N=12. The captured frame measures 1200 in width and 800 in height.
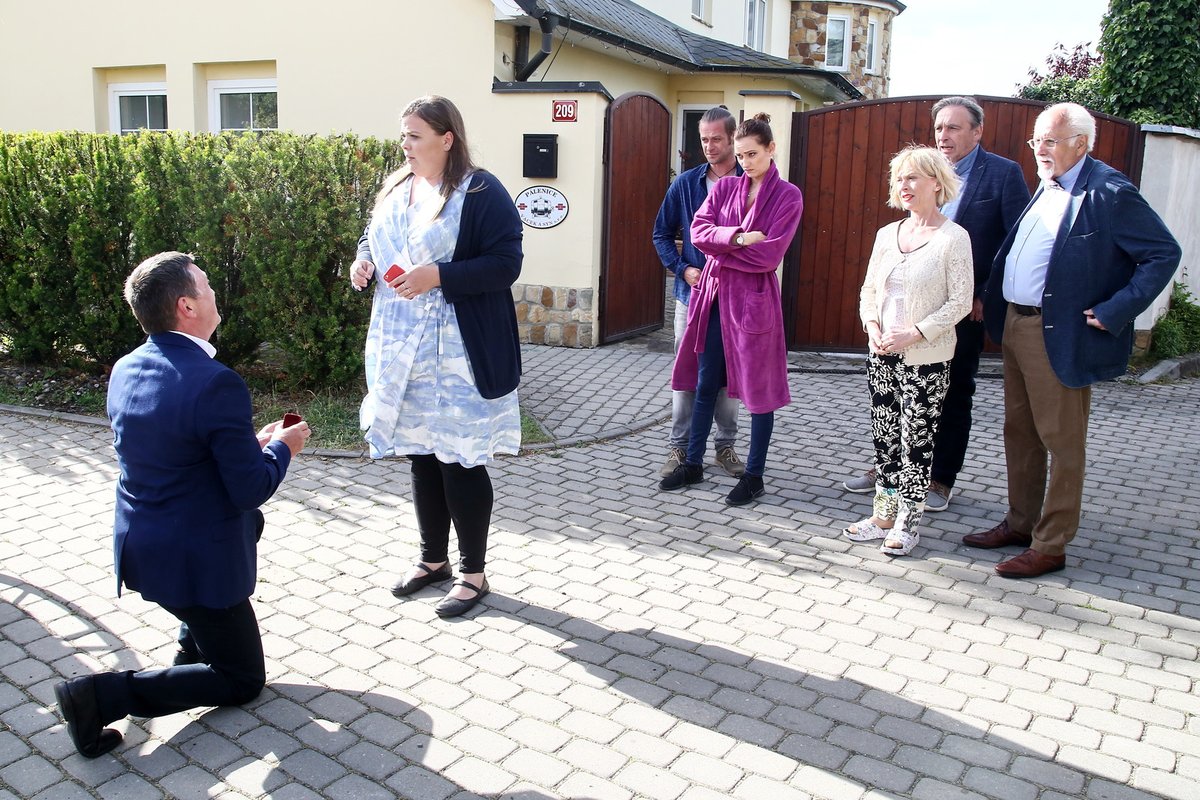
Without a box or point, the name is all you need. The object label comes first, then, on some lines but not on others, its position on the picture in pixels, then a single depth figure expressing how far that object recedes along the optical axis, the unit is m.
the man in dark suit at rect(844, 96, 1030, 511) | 5.23
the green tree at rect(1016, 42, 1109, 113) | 18.59
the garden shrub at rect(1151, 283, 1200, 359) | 9.70
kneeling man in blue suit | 3.05
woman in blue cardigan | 3.94
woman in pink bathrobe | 5.31
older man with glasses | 4.30
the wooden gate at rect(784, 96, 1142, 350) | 8.83
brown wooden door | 9.61
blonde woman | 4.66
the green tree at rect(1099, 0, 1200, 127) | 11.05
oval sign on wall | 9.48
